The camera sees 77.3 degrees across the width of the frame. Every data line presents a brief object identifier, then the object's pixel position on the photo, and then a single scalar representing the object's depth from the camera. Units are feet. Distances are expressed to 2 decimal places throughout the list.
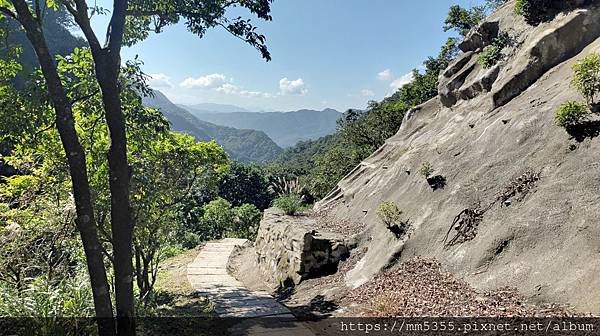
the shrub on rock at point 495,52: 38.45
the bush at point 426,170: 31.55
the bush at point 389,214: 29.48
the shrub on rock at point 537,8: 34.91
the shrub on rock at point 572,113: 22.38
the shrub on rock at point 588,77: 22.34
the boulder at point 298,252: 31.86
